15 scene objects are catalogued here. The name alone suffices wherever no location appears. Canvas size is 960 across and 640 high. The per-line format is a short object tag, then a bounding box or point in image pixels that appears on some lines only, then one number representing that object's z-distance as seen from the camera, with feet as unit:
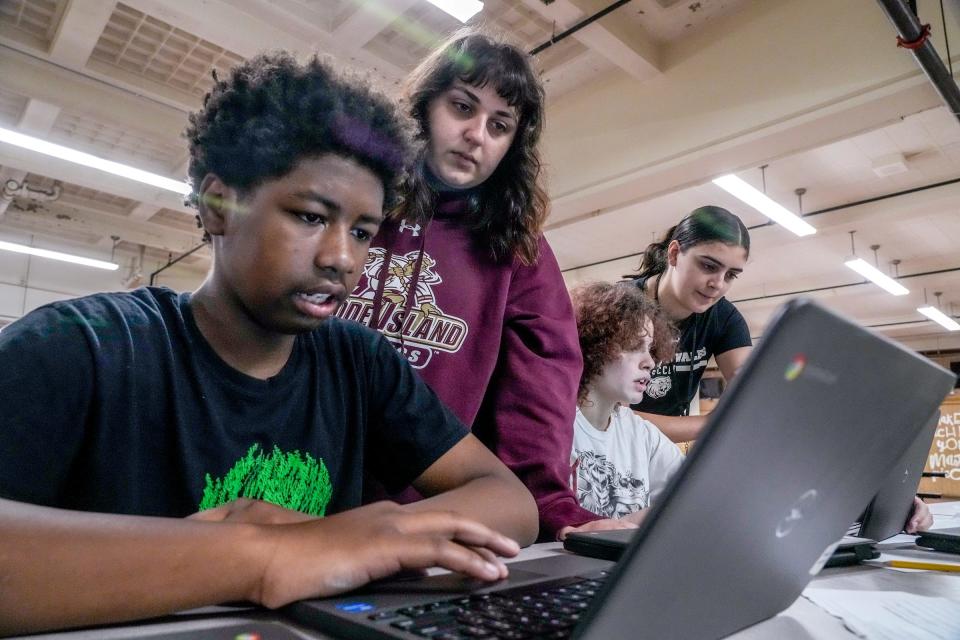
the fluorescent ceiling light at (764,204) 15.11
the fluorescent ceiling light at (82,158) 14.66
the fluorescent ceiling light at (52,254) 22.46
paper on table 1.57
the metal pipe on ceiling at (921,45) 8.85
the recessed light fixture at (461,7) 9.55
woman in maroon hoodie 3.51
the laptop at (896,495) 3.11
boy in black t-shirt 1.51
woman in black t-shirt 6.65
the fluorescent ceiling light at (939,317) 29.12
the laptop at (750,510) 0.97
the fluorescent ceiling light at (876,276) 21.84
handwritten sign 15.65
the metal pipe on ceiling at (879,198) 18.07
